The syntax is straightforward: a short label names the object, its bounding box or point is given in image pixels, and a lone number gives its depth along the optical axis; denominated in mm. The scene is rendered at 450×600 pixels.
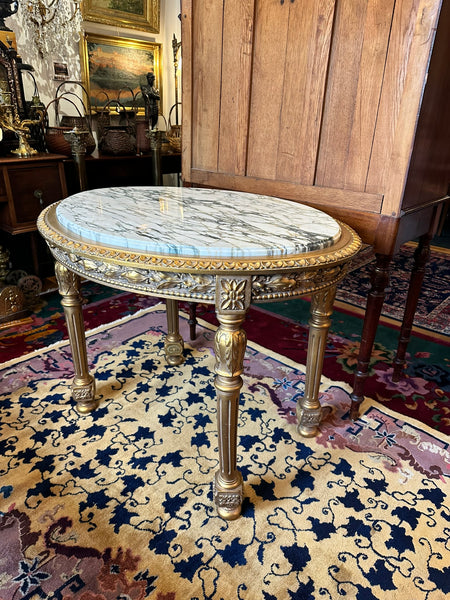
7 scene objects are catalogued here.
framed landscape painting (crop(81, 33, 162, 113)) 3941
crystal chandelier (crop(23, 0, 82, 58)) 3248
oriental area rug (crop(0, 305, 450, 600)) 1210
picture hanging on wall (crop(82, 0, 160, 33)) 3867
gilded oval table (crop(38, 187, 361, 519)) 1123
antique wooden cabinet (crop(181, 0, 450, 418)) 1342
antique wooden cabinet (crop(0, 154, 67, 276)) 2627
